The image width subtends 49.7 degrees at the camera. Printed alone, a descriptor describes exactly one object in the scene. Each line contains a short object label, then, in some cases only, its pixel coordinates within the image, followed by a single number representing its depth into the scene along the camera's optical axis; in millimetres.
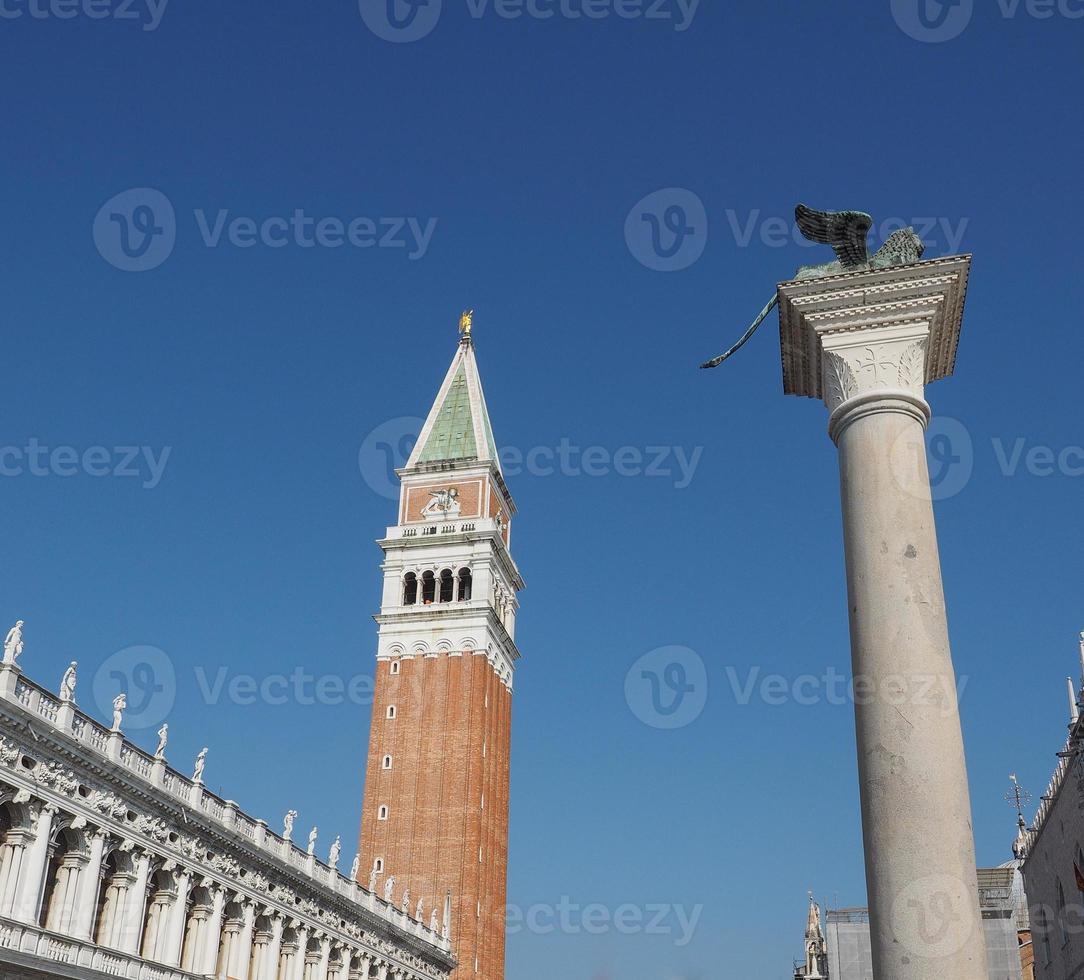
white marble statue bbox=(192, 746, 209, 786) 34844
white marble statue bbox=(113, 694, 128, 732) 30714
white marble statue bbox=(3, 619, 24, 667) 26625
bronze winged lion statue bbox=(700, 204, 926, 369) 12391
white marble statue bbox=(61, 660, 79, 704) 28453
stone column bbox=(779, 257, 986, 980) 9656
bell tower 66938
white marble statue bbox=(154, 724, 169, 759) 32781
